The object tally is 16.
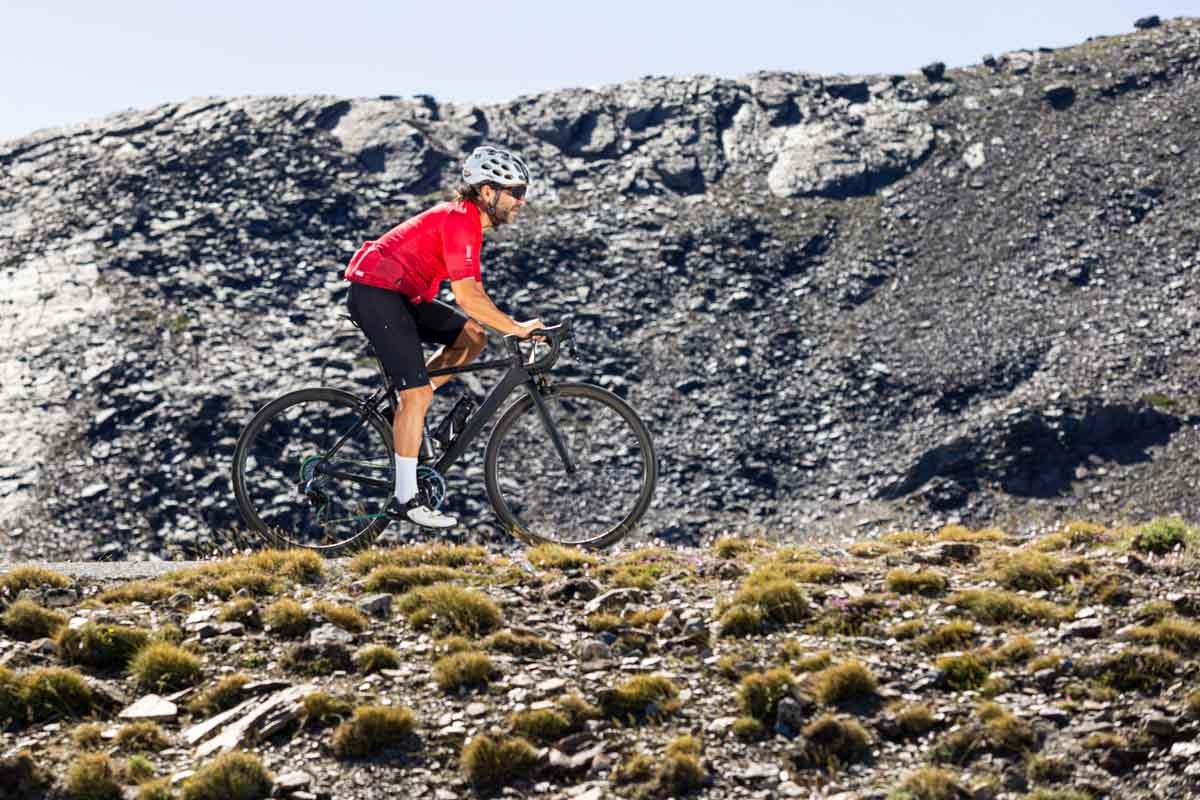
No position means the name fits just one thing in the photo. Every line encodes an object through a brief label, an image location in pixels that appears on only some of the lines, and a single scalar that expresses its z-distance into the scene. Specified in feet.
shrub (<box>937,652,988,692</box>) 56.85
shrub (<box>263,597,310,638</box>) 64.64
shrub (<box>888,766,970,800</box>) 47.37
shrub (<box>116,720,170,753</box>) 53.16
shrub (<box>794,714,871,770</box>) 51.24
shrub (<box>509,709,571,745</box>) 53.31
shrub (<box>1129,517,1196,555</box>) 74.49
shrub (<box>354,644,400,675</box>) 59.77
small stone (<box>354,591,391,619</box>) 67.15
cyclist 69.62
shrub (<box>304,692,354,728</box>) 54.39
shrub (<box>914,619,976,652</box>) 60.75
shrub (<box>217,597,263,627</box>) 66.28
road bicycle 74.28
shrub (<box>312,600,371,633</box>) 64.64
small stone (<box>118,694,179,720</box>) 55.98
